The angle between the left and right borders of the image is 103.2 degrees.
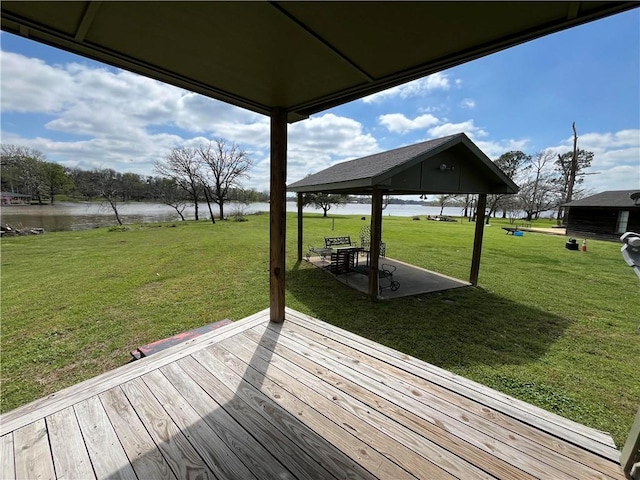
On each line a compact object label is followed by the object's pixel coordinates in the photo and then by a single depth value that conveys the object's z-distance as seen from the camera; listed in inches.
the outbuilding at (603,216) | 619.2
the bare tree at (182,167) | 909.2
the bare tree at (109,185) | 821.9
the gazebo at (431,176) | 202.4
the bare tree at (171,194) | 1014.9
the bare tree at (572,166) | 907.1
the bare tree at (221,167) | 949.8
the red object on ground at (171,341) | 108.3
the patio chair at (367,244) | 344.5
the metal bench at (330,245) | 332.2
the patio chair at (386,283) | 238.7
